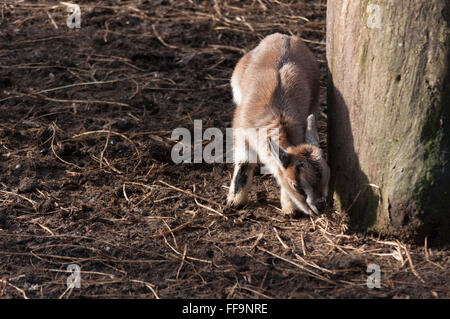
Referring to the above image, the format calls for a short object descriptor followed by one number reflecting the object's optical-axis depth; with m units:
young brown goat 11.16
